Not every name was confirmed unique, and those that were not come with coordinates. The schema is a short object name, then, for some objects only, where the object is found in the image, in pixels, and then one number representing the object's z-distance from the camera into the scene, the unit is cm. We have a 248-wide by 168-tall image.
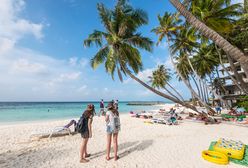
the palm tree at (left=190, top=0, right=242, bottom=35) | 1140
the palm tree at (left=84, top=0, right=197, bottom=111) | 1124
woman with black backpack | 429
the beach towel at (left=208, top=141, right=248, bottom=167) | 408
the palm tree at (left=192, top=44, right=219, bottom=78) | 2291
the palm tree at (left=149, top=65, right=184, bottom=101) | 3762
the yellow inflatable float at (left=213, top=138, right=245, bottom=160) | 433
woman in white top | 434
